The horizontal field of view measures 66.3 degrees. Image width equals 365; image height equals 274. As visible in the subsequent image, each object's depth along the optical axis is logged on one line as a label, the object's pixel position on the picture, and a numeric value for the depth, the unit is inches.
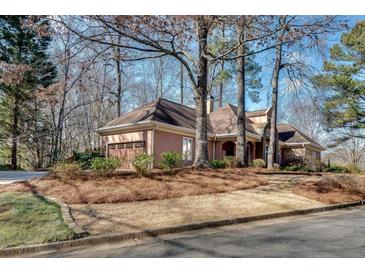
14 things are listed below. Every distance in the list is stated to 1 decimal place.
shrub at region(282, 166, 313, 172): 692.0
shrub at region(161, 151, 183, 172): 379.9
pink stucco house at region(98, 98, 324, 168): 572.1
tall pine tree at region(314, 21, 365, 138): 738.2
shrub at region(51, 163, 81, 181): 302.9
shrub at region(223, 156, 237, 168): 564.8
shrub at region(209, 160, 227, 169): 547.3
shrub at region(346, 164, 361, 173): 633.9
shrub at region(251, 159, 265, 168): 660.8
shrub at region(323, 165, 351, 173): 657.0
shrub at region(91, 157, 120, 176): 319.9
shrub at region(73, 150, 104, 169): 649.0
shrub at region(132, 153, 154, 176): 334.6
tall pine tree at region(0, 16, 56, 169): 685.9
